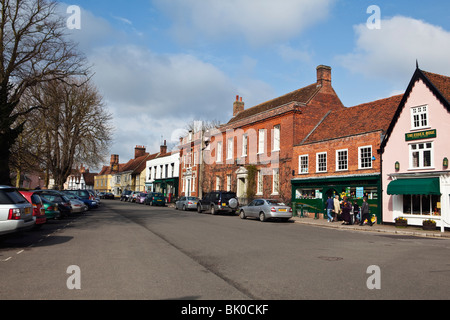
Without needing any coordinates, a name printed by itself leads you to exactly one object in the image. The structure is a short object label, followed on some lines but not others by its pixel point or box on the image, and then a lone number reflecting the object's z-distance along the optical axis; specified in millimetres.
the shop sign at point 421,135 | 20359
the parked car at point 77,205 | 24391
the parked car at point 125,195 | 59362
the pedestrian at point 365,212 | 21458
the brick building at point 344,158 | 23812
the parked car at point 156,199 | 45375
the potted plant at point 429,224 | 19188
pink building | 19594
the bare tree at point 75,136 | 38781
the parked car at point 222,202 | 29922
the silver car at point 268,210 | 23125
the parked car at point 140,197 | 49894
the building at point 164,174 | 57438
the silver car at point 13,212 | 10029
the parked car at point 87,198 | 31781
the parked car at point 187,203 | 35500
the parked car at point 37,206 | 13809
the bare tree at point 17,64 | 19938
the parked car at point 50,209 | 18406
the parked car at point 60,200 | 20828
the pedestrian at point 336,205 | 23719
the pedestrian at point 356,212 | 23156
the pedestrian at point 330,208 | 24141
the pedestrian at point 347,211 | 21922
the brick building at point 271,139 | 31484
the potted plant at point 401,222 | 20688
